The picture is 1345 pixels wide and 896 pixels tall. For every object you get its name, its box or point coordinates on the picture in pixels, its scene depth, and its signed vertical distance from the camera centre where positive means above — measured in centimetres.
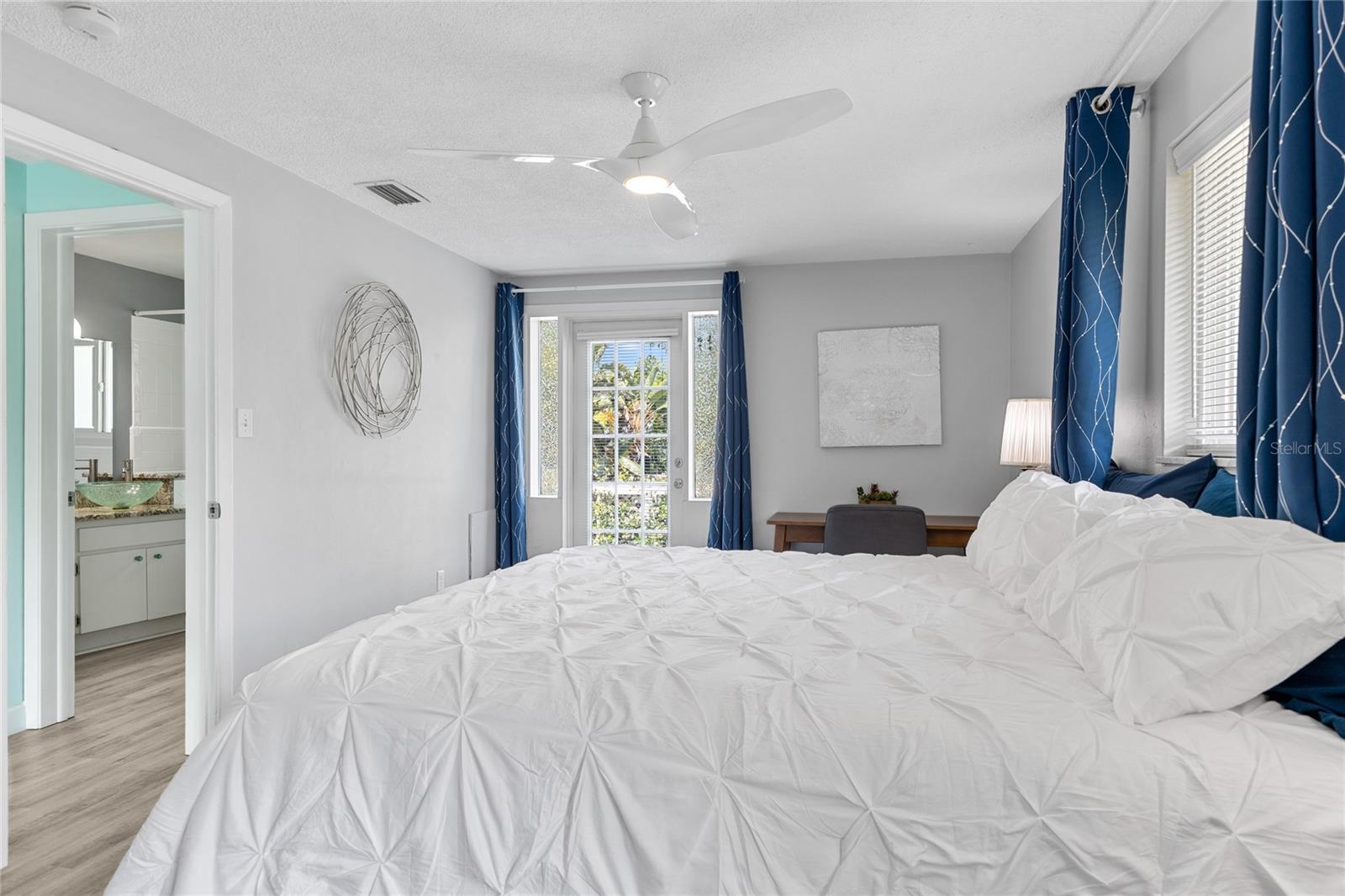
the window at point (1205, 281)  212 +50
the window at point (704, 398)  525 +37
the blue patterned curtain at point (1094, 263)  254 +63
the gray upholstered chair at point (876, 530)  348 -38
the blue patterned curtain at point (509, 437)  524 +11
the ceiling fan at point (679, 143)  209 +94
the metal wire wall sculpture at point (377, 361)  369 +48
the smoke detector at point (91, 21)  207 +122
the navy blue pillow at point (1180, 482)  202 -10
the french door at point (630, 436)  536 +11
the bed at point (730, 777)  115 -55
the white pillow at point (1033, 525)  196 -22
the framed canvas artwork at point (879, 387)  483 +40
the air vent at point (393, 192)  351 +125
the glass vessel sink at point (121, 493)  457 -23
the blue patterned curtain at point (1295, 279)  135 +32
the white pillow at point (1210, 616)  118 -28
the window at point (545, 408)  549 +33
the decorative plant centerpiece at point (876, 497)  471 -30
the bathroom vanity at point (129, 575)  424 -71
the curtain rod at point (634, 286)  509 +114
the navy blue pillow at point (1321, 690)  120 -40
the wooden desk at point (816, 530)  429 -47
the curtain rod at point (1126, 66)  211 +119
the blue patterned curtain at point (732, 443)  495 +5
